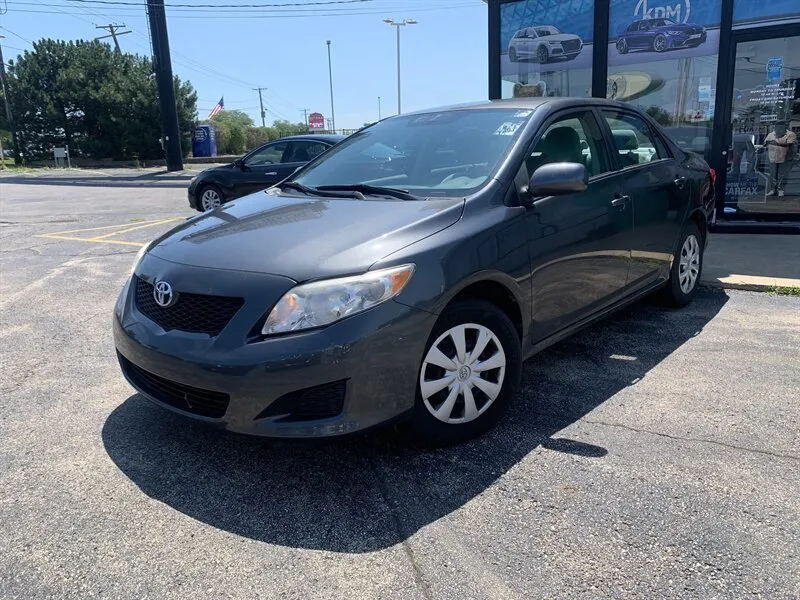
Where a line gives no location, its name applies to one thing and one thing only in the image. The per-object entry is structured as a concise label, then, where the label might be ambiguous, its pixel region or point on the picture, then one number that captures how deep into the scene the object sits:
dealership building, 8.30
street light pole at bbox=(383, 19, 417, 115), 42.16
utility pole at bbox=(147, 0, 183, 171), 25.58
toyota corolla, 2.67
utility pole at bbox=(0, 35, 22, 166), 39.17
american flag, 43.29
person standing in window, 8.59
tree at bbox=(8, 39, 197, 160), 40.25
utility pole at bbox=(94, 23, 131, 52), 51.25
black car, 11.20
